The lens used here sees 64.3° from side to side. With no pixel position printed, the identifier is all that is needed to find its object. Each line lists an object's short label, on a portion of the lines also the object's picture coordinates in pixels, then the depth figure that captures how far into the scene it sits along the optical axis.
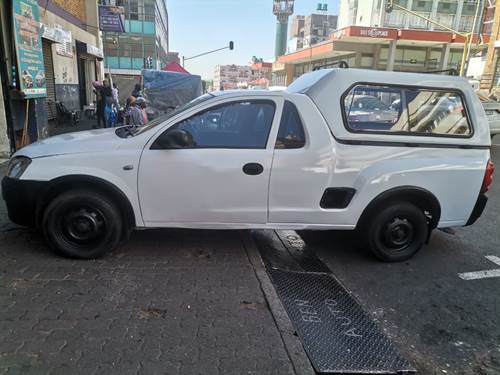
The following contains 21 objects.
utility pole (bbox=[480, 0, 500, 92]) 26.62
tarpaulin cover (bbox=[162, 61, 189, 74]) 21.12
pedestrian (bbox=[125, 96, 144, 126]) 10.37
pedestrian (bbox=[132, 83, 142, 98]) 14.23
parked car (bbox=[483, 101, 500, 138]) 12.50
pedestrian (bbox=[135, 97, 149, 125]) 10.73
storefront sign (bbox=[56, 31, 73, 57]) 14.98
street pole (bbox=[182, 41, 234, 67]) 40.09
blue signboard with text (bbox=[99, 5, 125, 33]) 21.38
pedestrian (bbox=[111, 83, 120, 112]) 14.53
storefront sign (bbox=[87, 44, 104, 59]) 18.95
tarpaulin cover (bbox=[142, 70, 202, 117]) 16.31
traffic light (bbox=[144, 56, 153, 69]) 40.00
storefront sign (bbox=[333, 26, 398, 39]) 34.78
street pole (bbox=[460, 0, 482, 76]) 24.52
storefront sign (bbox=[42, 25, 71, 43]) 12.73
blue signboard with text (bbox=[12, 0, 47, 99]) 8.17
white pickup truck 3.91
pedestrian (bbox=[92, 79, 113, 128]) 13.91
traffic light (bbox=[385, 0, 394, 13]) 18.23
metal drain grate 2.77
